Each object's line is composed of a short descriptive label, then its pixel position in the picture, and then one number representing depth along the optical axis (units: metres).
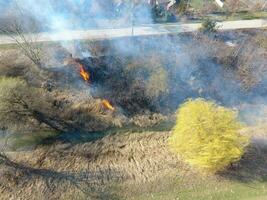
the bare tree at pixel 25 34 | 37.81
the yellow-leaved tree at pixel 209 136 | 28.53
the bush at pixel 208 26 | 41.97
